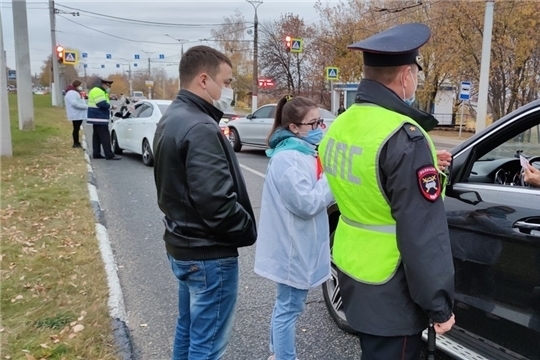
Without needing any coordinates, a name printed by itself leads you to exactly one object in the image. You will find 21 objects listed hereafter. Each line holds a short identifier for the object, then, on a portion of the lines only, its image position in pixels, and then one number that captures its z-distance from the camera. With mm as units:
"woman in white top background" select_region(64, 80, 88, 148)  12531
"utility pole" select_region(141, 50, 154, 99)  88100
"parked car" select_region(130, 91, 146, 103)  79500
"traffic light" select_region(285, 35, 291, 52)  24791
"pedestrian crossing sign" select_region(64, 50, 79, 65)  31766
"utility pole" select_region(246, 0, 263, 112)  32012
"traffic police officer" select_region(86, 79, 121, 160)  11570
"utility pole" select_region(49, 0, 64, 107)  34188
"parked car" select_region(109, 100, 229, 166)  11148
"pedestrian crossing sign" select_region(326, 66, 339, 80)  25488
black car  2303
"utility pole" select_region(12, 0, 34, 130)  14539
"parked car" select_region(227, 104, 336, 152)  13880
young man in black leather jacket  2197
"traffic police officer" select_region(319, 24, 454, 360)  1645
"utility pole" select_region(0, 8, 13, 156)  10127
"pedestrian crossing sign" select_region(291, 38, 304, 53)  25391
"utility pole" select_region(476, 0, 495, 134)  15234
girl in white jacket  2695
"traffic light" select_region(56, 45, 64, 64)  31891
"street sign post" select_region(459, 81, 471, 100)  19828
